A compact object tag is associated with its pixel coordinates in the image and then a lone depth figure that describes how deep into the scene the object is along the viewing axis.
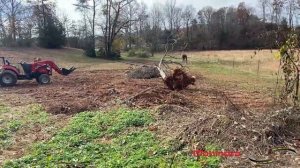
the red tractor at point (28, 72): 9.26
